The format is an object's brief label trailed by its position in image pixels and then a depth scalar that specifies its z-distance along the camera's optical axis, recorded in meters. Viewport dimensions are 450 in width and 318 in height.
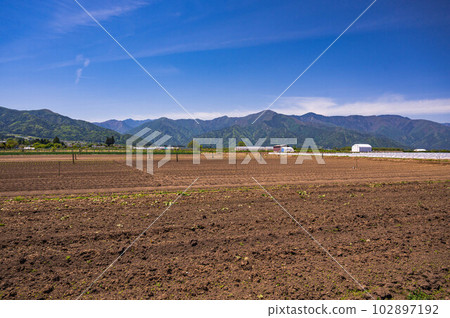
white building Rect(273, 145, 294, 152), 98.32
